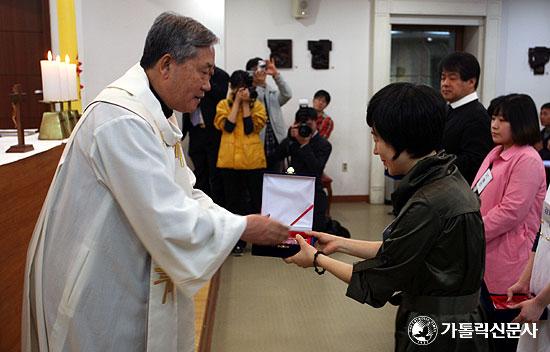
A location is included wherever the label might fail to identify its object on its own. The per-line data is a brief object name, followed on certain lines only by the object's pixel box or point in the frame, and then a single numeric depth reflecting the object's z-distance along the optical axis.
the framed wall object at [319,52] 6.68
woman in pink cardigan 2.32
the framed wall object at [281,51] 6.61
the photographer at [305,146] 4.52
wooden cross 2.02
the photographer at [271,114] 4.99
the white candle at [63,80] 2.49
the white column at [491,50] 6.85
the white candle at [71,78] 2.56
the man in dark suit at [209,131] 4.90
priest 1.37
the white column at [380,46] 6.66
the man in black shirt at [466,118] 2.75
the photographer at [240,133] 4.60
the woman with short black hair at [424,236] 1.35
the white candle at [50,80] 2.42
